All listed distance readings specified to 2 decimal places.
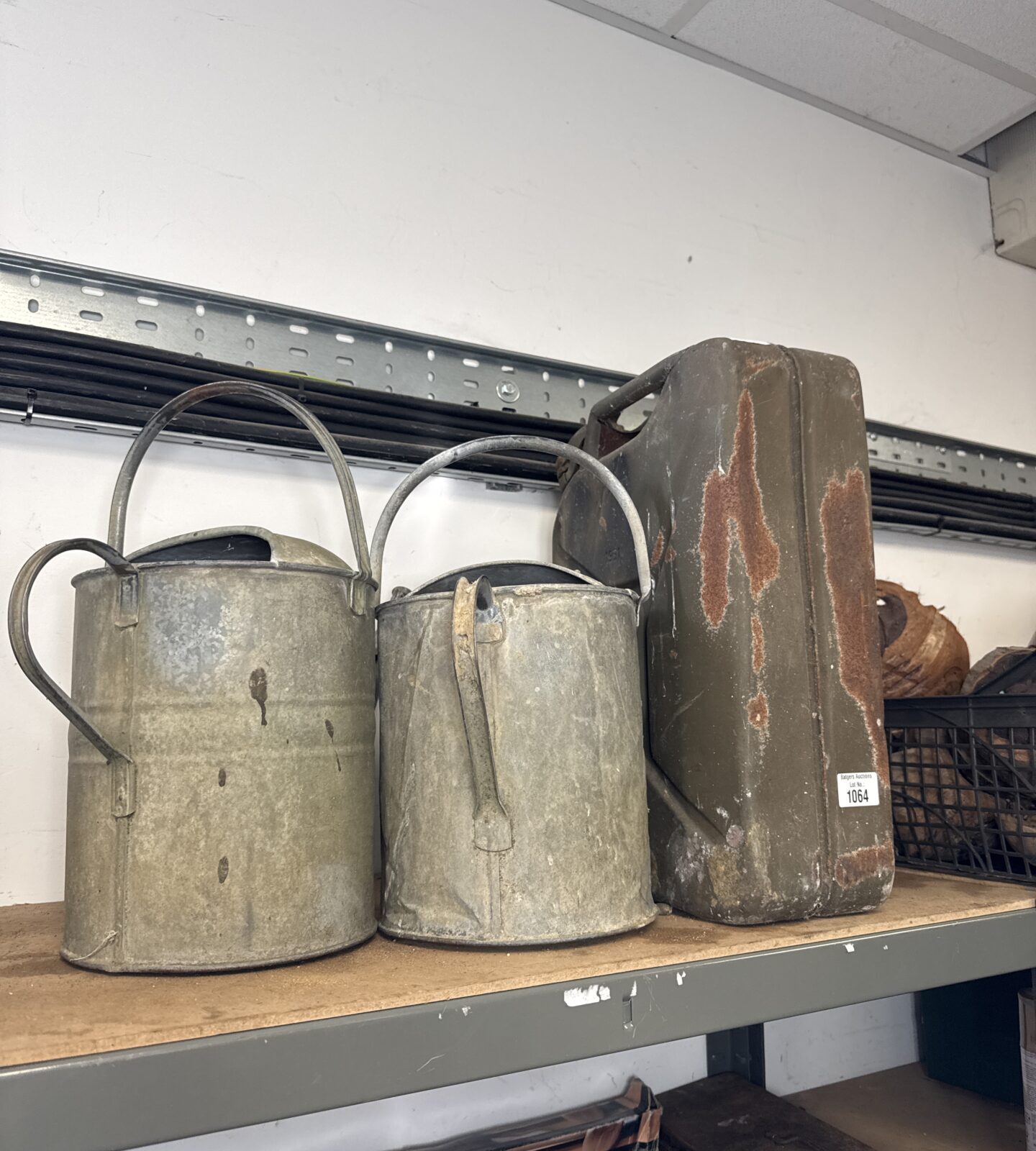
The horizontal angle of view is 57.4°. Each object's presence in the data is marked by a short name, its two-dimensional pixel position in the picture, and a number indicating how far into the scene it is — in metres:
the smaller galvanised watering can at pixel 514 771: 0.86
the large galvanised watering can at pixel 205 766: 0.80
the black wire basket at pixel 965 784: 1.16
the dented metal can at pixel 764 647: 0.94
